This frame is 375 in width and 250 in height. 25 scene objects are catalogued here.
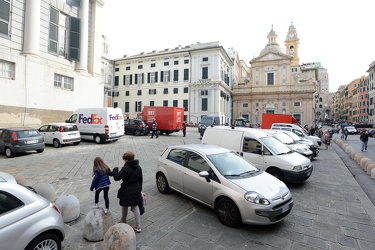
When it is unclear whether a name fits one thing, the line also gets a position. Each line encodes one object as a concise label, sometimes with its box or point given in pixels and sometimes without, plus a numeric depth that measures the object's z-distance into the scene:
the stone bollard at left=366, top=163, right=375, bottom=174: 8.68
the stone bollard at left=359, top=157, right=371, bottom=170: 9.65
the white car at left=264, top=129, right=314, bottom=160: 10.10
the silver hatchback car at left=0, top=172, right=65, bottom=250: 2.50
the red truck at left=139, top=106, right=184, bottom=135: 22.03
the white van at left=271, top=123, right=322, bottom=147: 15.38
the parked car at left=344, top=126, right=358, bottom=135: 38.69
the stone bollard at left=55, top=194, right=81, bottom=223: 4.32
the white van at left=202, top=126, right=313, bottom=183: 6.64
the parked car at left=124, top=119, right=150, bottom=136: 21.47
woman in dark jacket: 3.85
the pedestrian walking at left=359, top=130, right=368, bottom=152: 15.49
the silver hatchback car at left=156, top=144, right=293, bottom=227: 4.04
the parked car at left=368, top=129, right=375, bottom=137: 33.65
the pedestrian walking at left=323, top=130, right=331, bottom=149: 16.99
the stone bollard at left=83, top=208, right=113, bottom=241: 3.68
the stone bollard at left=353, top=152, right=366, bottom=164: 10.94
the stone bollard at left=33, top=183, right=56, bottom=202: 4.92
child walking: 4.25
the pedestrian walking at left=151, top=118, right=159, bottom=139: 19.30
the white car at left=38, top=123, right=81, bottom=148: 12.97
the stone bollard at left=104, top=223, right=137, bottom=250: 3.04
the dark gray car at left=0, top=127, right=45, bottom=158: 10.01
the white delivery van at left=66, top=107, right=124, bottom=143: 14.39
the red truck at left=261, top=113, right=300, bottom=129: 24.12
